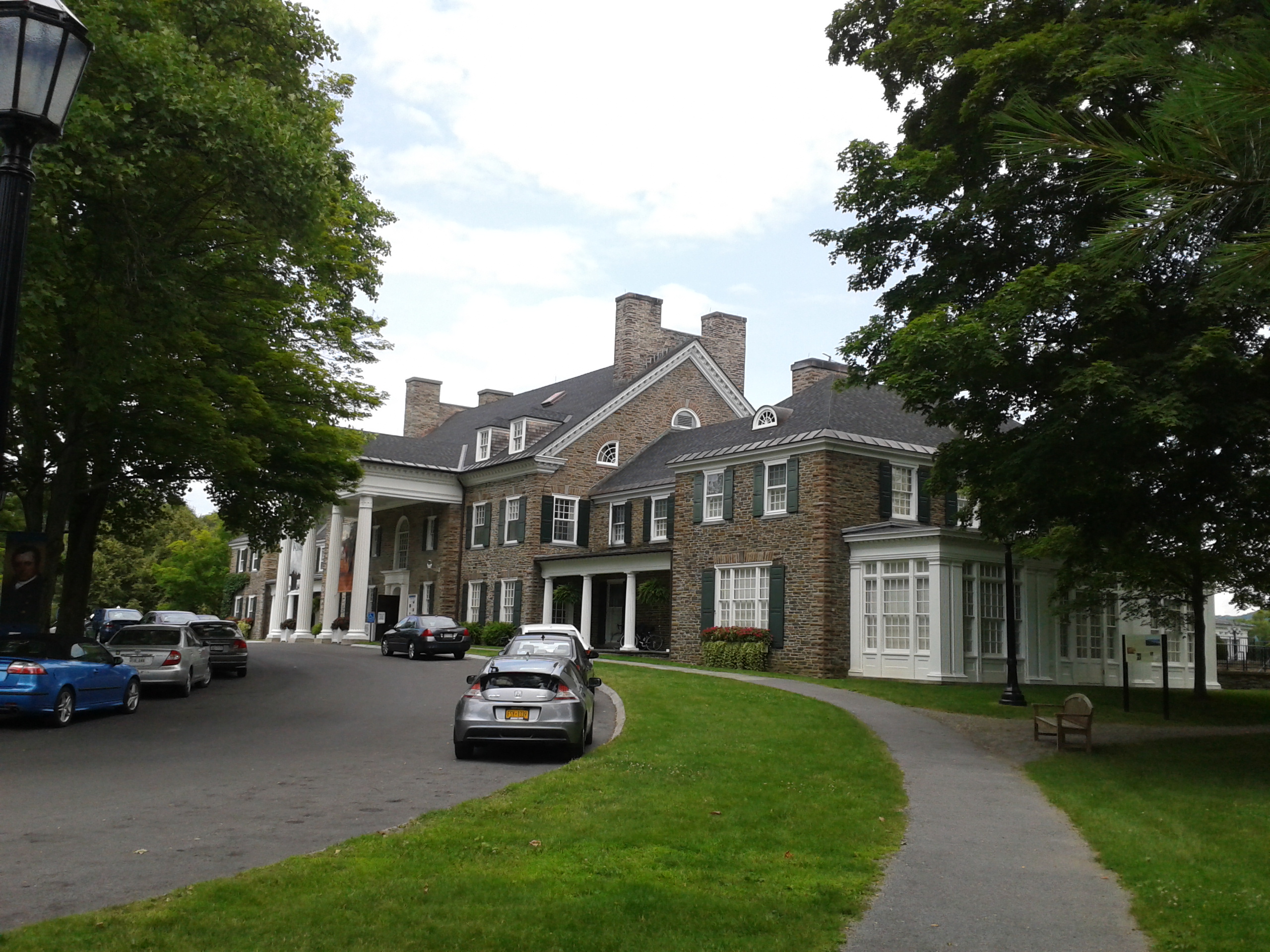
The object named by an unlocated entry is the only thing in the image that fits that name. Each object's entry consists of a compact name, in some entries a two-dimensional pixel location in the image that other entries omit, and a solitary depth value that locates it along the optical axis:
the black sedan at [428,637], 34.09
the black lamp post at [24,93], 4.96
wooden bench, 15.91
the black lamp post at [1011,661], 22.91
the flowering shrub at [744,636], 31.20
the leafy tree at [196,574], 64.62
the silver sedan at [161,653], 22.41
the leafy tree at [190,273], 13.95
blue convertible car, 16.72
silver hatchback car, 14.08
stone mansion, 29.56
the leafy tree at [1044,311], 13.52
